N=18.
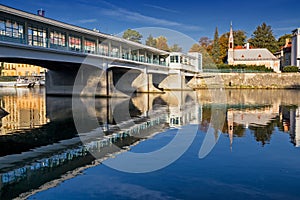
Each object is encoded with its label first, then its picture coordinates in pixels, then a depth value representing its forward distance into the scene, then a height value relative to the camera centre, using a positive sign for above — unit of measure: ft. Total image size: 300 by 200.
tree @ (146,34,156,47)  388.90 +59.25
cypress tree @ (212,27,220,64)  336.59 +41.26
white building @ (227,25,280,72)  326.85 +33.34
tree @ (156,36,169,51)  386.52 +57.31
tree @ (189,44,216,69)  314.14 +33.92
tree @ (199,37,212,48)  382.63 +55.47
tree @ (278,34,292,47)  386.52 +59.25
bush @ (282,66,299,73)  269.23 +17.15
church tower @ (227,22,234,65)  335.88 +38.41
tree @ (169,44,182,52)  358.66 +47.81
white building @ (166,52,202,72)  219.00 +21.03
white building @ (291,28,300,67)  284.41 +36.17
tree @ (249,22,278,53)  379.35 +58.26
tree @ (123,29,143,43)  395.14 +65.74
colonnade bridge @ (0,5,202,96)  91.30 +12.40
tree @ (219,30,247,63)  364.58 +56.20
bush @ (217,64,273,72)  282.15 +19.02
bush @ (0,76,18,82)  338.50 +11.79
